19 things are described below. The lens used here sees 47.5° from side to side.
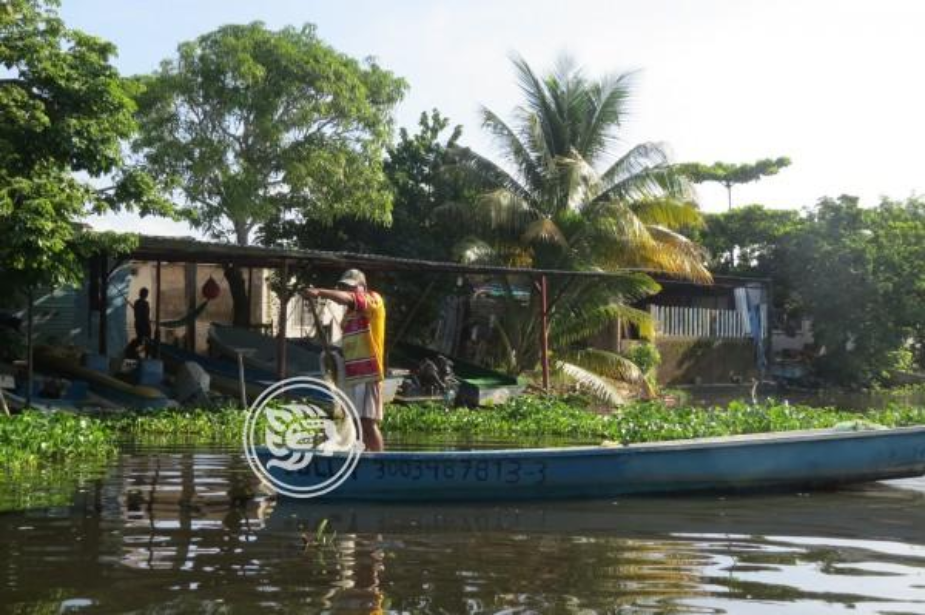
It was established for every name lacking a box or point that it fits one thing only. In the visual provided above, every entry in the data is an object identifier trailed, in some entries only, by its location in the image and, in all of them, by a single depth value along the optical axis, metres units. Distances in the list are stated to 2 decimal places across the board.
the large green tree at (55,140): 12.14
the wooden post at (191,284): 25.77
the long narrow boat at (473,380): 19.02
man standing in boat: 9.12
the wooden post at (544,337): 19.39
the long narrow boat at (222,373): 17.75
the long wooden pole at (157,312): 18.87
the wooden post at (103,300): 16.92
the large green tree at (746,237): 32.97
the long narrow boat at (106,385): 15.74
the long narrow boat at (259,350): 19.06
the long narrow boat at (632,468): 9.09
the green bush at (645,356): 25.27
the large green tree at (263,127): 21.17
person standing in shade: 18.58
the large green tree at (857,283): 30.08
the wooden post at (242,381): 15.48
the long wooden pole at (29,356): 13.77
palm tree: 21.69
